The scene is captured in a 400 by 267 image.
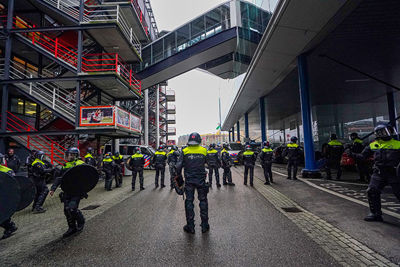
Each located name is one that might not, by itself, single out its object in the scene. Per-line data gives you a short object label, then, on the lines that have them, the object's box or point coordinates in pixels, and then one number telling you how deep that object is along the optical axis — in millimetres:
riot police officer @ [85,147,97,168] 9469
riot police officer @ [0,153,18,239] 3750
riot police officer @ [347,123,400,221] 3749
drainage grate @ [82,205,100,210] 5660
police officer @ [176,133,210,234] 3702
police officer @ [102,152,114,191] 8508
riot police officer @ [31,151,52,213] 5504
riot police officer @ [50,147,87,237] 3709
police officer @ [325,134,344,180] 8898
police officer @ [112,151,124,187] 9211
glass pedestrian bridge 16953
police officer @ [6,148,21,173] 7557
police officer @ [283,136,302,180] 8797
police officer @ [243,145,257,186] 8445
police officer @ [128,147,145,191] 8500
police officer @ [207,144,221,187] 8505
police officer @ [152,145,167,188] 8977
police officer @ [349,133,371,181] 7777
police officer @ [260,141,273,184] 8538
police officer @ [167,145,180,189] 8891
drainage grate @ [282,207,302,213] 4814
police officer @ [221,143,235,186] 8625
